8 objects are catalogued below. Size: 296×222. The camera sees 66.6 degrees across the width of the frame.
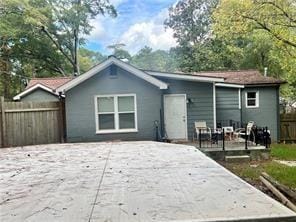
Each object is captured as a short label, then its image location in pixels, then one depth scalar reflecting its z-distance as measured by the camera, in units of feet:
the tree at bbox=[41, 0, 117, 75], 58.01
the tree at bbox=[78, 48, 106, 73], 72.47
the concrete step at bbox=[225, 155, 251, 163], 23.27
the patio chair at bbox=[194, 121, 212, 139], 28.68
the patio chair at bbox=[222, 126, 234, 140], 29.59
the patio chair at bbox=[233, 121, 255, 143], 29.49
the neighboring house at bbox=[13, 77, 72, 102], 40.41
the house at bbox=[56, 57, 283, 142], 29.81
